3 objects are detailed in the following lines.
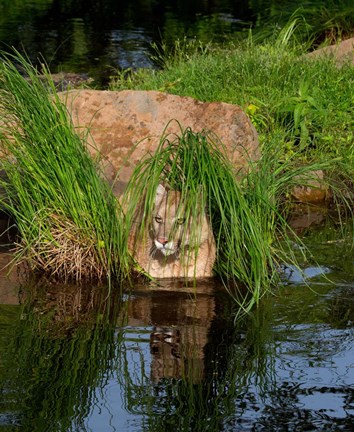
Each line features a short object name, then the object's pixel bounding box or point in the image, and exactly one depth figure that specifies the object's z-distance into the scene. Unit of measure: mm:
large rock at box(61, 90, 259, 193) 11468
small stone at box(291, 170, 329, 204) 13228
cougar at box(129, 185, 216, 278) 9734
